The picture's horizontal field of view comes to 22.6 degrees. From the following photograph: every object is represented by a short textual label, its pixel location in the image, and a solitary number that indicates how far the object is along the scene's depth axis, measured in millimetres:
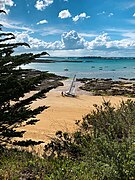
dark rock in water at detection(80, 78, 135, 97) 30275
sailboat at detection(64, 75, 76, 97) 27227
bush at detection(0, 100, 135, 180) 3441
